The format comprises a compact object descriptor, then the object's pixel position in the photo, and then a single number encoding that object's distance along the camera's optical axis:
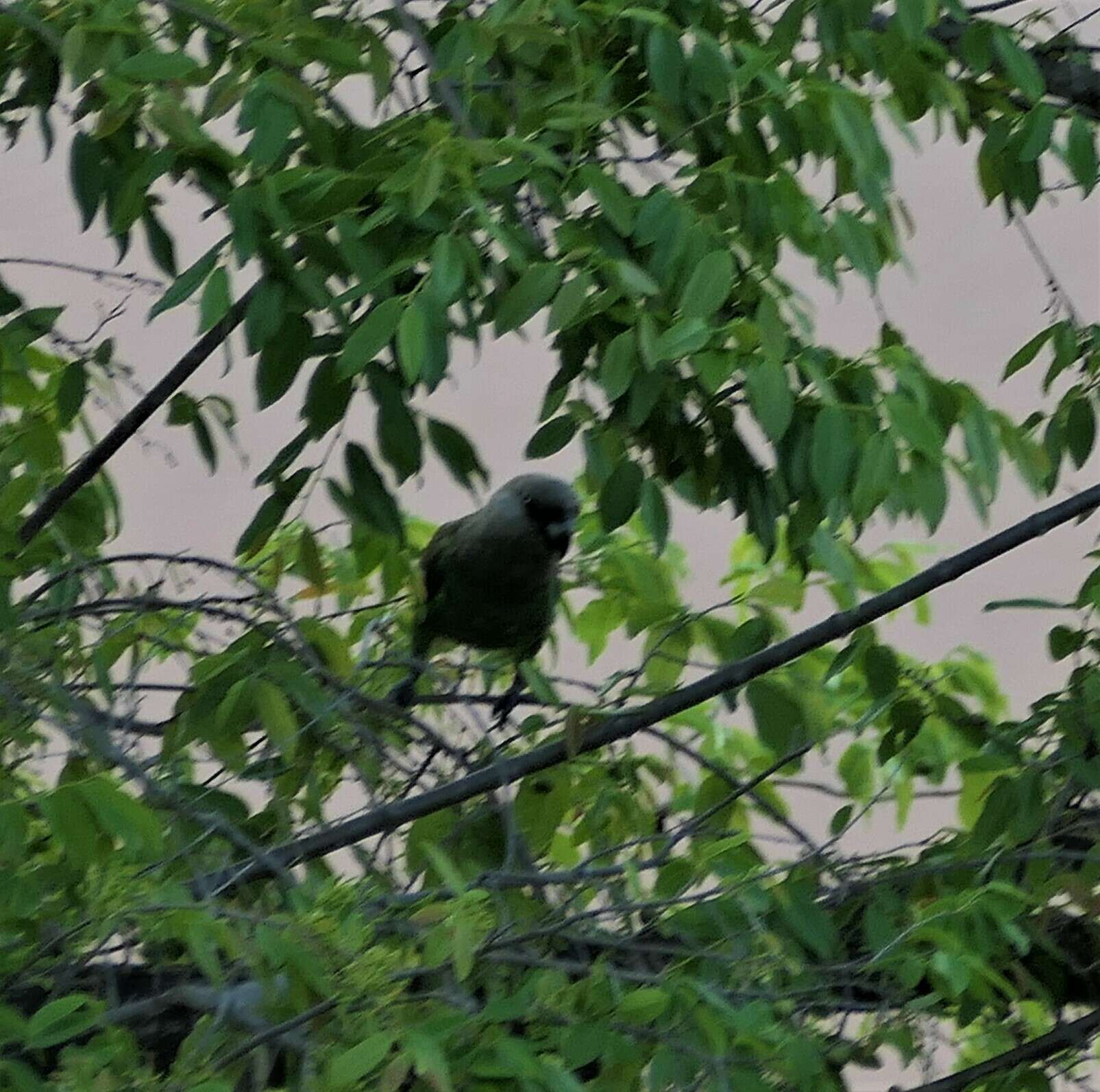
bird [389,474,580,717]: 11.64
